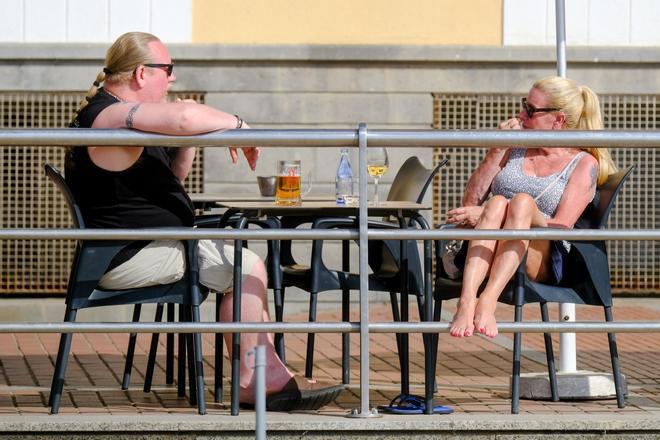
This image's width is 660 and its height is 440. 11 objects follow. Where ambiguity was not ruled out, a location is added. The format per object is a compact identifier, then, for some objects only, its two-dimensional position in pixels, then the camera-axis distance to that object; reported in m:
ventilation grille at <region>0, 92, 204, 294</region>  23.52
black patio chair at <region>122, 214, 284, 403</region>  11.98
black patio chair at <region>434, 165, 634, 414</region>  12.03
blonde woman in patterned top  11.87
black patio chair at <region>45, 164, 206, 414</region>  11.53
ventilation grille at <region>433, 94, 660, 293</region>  23.98
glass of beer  12.85
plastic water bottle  13.67
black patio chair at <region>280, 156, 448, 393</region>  12.39
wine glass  14.03
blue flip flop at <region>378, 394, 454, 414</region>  11.64
